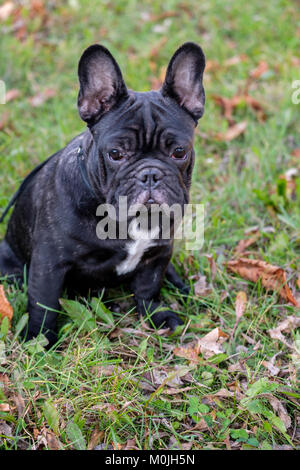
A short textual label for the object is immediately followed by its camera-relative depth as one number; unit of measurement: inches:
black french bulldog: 90.4
